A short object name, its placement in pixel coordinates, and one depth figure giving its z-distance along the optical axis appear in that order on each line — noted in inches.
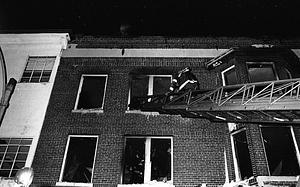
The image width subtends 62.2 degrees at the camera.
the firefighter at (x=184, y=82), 376.2
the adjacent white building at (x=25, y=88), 398.6
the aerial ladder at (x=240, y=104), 246.7
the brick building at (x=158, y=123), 366.3
